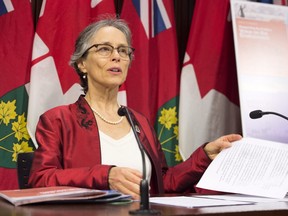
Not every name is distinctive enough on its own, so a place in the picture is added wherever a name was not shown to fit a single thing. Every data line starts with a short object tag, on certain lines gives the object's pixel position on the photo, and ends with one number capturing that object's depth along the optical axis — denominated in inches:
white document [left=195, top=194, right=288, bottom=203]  109.0
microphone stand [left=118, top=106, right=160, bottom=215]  91.1
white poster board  154.1
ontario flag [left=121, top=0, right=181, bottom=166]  153.4
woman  121.3
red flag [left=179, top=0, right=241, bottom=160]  156.2
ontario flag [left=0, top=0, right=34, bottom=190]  145.7
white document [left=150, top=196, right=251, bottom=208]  103.6
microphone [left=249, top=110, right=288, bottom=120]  122.6
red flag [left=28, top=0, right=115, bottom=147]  147.2
